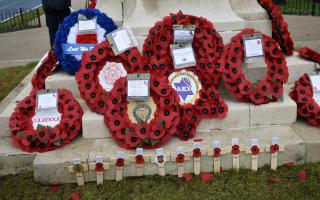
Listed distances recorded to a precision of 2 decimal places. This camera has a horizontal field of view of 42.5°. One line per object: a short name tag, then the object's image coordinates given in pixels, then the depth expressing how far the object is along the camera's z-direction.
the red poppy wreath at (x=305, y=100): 3.62
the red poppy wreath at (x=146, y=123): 3.34
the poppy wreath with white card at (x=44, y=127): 3.42
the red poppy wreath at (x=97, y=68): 3.69
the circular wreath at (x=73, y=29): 4.25
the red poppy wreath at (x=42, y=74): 4.32
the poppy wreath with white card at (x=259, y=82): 3.70
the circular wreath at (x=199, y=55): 3.66
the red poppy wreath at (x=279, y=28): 4.41
